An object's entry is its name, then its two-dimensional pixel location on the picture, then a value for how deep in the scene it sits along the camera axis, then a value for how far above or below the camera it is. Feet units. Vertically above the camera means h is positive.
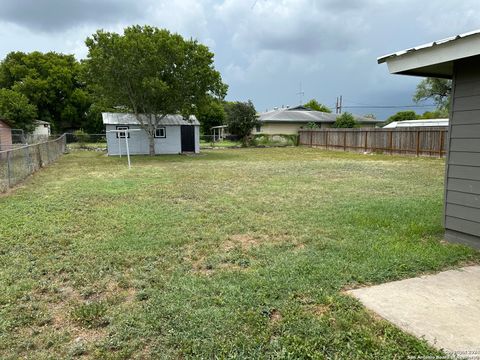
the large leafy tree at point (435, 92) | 101.36 +10.82
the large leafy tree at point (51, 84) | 126.82 +16.91
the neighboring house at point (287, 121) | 120.47 +3.02
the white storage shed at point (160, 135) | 71.46 -0.79
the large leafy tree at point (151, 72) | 56.54 +9.62
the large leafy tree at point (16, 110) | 94.38 +5.94
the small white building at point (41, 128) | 105.06 +1.41
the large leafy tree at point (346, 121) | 113.39 +2.69
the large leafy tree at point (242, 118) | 96.78 +3.33
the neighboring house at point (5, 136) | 57.00 -0.51
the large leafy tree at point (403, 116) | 143.43 +5.24
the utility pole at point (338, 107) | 187.43 +11.71
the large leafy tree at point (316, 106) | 185.16 +12.37
